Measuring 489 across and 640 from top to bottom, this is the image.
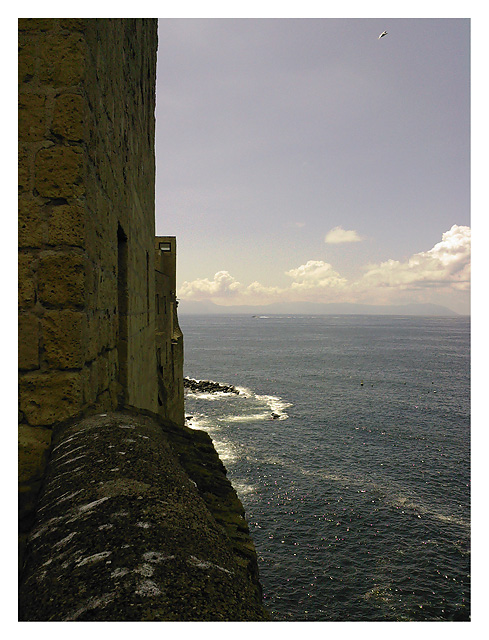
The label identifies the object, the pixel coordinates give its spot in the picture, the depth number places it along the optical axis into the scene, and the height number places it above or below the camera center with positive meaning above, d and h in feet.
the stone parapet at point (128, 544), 4.47 -3.18
